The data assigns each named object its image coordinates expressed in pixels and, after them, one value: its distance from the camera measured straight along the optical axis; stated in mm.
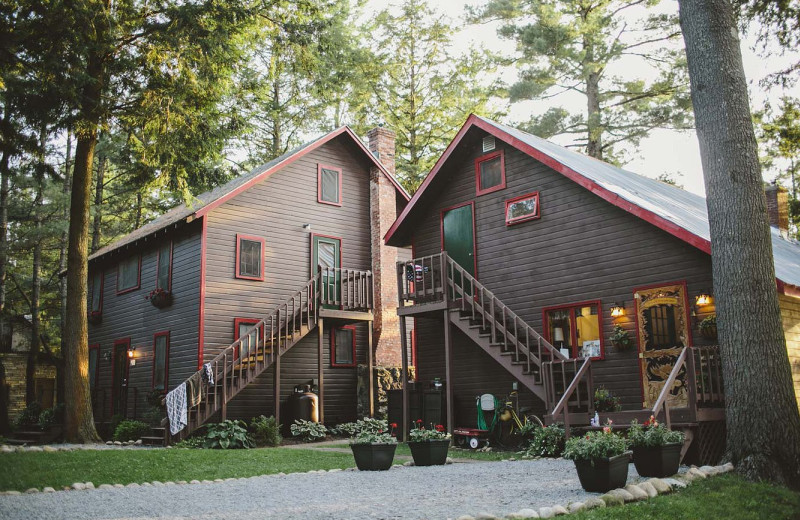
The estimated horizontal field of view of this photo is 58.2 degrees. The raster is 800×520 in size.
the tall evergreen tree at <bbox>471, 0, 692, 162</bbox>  27000
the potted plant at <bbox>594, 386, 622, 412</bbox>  13758
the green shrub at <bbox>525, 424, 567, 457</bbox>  13297
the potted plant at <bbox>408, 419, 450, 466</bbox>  12055
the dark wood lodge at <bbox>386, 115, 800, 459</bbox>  13578
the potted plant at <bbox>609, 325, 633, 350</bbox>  14414
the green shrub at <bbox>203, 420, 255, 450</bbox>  16562
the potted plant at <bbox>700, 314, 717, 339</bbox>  13016
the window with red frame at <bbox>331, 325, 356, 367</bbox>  22312
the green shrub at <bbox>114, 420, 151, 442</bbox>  19000
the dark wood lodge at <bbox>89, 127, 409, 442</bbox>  20078
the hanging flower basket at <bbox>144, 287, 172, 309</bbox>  21125
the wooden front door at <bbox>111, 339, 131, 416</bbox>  23297
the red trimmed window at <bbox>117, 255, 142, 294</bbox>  23812
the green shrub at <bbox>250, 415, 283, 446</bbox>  17906
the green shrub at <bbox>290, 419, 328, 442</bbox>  19266
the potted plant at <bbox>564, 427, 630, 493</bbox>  8125
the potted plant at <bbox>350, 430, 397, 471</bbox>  11312
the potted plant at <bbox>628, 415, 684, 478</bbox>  8977
